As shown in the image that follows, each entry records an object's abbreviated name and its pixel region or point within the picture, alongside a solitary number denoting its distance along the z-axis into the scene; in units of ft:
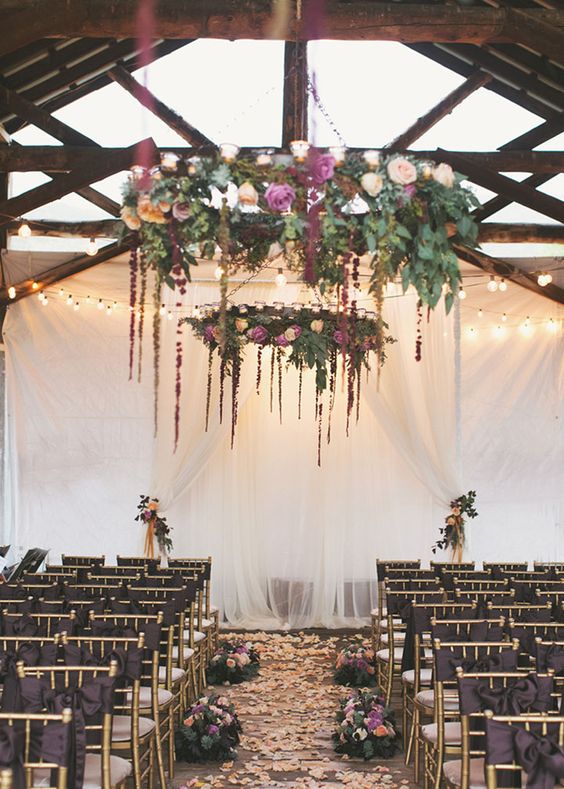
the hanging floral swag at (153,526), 37.19
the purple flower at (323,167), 14.53
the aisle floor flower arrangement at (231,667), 27.12
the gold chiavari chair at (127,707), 15.16
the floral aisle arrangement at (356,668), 26.53
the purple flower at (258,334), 26.53
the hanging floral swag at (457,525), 37.01
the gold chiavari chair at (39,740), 10.57
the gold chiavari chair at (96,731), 13.32
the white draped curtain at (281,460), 37.83
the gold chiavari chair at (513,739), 10.55
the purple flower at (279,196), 14.56
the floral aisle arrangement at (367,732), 20.08
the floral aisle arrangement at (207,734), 19.74
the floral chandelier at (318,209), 14.62
